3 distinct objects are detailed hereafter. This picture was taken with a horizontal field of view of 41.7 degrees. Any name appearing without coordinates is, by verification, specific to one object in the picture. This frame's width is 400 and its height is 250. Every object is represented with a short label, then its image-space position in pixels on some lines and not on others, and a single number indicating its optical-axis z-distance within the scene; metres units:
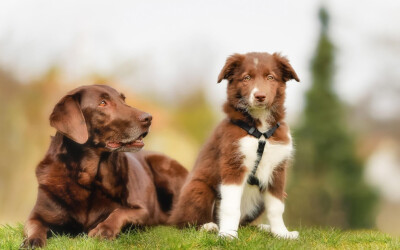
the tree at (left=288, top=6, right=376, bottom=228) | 15.04
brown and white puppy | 5.14
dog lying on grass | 5.23
